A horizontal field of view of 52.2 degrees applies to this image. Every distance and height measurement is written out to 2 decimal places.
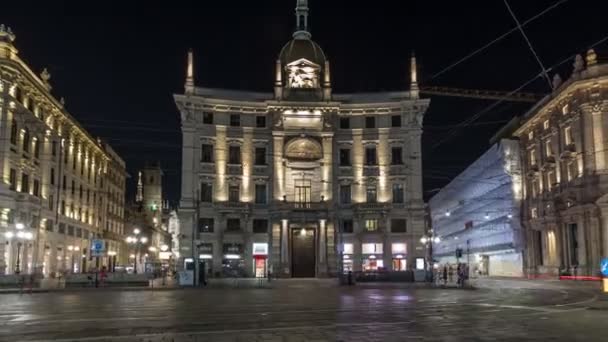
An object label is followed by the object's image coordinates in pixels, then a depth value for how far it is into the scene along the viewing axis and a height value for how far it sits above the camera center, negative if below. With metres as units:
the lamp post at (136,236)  71.62 +2.29
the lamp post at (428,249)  63.31 +0.67
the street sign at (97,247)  44.31 +0.63
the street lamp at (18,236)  50.26 +1.67
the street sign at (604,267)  29.42 -0.59
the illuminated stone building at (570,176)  57.28 +8.12
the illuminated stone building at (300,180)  63.19 +7.86
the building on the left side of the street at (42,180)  52.19 +7.87
